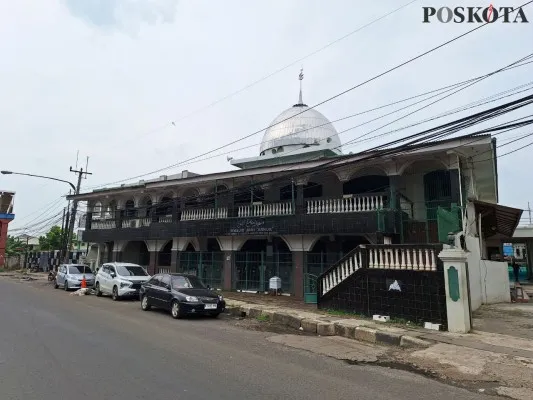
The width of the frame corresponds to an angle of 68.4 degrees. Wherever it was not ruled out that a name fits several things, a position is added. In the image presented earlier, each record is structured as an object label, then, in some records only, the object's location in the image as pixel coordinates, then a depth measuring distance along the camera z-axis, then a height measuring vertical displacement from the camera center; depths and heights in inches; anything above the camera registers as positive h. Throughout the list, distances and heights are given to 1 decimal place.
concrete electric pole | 1047.0 +134.2
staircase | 384.5 -10.9
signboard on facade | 722.8 +77.6
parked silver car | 874.1 -27.3
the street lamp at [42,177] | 939.3 +213.8
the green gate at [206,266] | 816.3 +4.0
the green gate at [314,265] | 633.6 +10.5
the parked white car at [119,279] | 679.7 -25.3
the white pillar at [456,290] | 358.9 -13.1
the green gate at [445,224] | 444.1 +57.6
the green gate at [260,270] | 716.7 -1.3
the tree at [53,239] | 1887.3 +115.2
